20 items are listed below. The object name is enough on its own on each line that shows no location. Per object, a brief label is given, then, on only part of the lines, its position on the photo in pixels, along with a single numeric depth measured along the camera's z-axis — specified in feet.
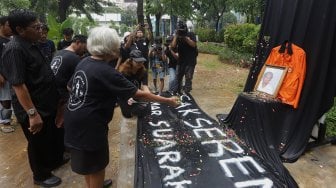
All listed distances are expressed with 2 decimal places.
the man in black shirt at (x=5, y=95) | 14.78
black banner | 10.07
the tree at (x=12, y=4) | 43.93
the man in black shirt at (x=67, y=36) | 16.53
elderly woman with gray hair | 7.41
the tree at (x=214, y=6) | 64.95
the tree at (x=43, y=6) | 60.22
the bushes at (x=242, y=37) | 38.52
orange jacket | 12.44
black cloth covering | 11.80
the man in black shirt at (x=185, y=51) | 19.88
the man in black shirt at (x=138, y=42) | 19.81
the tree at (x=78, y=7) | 58.34
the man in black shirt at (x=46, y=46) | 13.81
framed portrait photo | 13.26
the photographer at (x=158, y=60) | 21.62
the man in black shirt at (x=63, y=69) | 10.94
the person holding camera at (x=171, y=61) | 21.00
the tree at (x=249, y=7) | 50.80
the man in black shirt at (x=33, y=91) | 9.02
